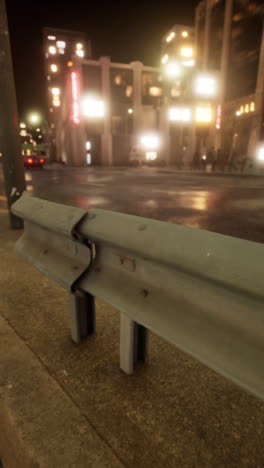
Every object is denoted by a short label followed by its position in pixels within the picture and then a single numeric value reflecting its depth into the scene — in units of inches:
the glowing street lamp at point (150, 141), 1700.3
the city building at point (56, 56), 4072.3
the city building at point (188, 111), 1654.8
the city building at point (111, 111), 1573.6
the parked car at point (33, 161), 1171.3
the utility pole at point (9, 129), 191.0
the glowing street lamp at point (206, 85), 1697.8
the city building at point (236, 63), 1702.8
